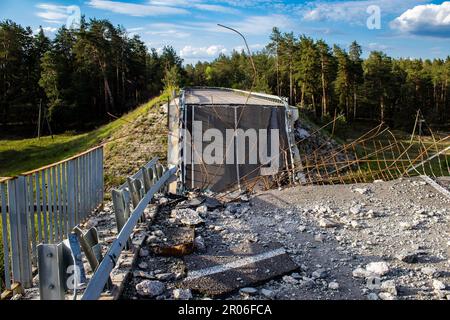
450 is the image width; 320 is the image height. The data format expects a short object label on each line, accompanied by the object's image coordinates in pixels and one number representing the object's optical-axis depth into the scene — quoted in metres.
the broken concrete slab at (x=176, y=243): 4.91
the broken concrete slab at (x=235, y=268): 4.12
